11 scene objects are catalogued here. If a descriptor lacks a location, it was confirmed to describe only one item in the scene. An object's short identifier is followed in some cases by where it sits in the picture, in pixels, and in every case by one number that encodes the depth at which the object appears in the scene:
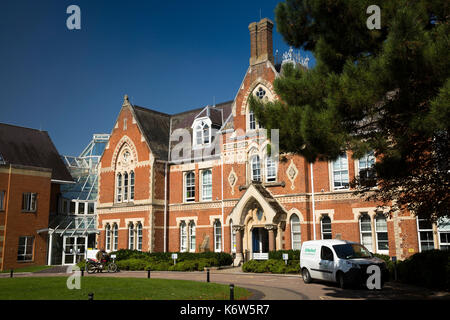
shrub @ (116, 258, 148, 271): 28.62
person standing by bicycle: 27.35
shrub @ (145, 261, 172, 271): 27.84
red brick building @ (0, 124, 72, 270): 34.31
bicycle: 26.66
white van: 15.91
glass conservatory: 37.59
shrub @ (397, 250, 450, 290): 15.16
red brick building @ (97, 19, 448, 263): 25.92
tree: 9.48
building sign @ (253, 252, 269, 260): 26.62
